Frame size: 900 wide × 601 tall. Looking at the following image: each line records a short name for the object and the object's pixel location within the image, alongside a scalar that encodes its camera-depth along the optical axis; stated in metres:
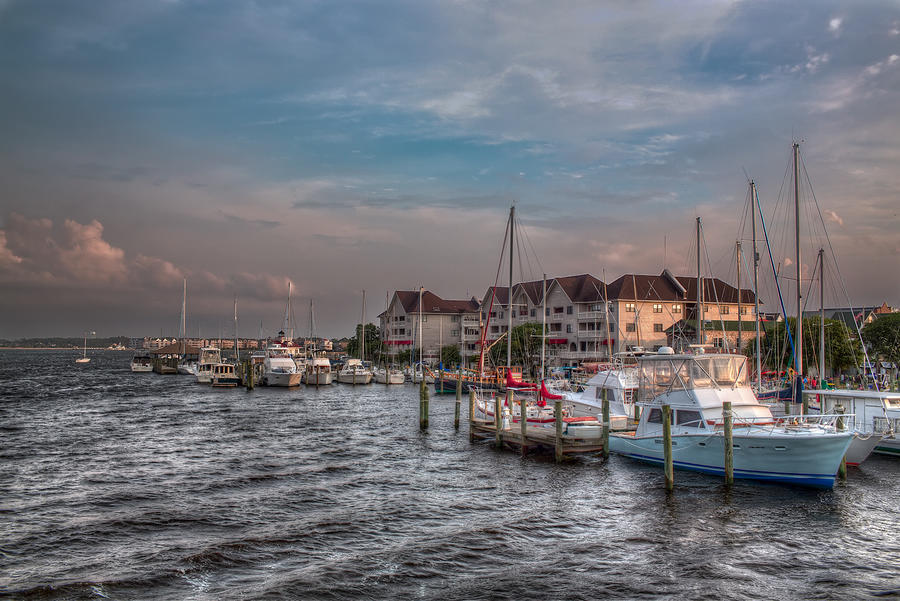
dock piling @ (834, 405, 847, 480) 26.42
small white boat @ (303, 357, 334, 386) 85.95
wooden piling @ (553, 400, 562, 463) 30.16
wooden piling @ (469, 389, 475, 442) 37.93
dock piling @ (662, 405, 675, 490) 24.78
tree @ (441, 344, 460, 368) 109.31
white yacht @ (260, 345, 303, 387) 80.56
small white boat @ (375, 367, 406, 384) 89.31
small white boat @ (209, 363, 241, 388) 83.25
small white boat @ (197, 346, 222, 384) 90.12
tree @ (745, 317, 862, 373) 62.72
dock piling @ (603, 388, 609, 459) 31.42
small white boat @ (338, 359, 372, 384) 88.44
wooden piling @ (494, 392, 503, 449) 34.72
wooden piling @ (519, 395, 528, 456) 32.47
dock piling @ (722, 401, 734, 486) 24.53
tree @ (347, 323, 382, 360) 134.75
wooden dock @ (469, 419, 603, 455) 31.16
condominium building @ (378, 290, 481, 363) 122.75
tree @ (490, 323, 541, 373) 91.94
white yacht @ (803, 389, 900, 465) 31.62
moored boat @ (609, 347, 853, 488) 24.50
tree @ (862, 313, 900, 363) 69.62
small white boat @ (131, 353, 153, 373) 128.75
